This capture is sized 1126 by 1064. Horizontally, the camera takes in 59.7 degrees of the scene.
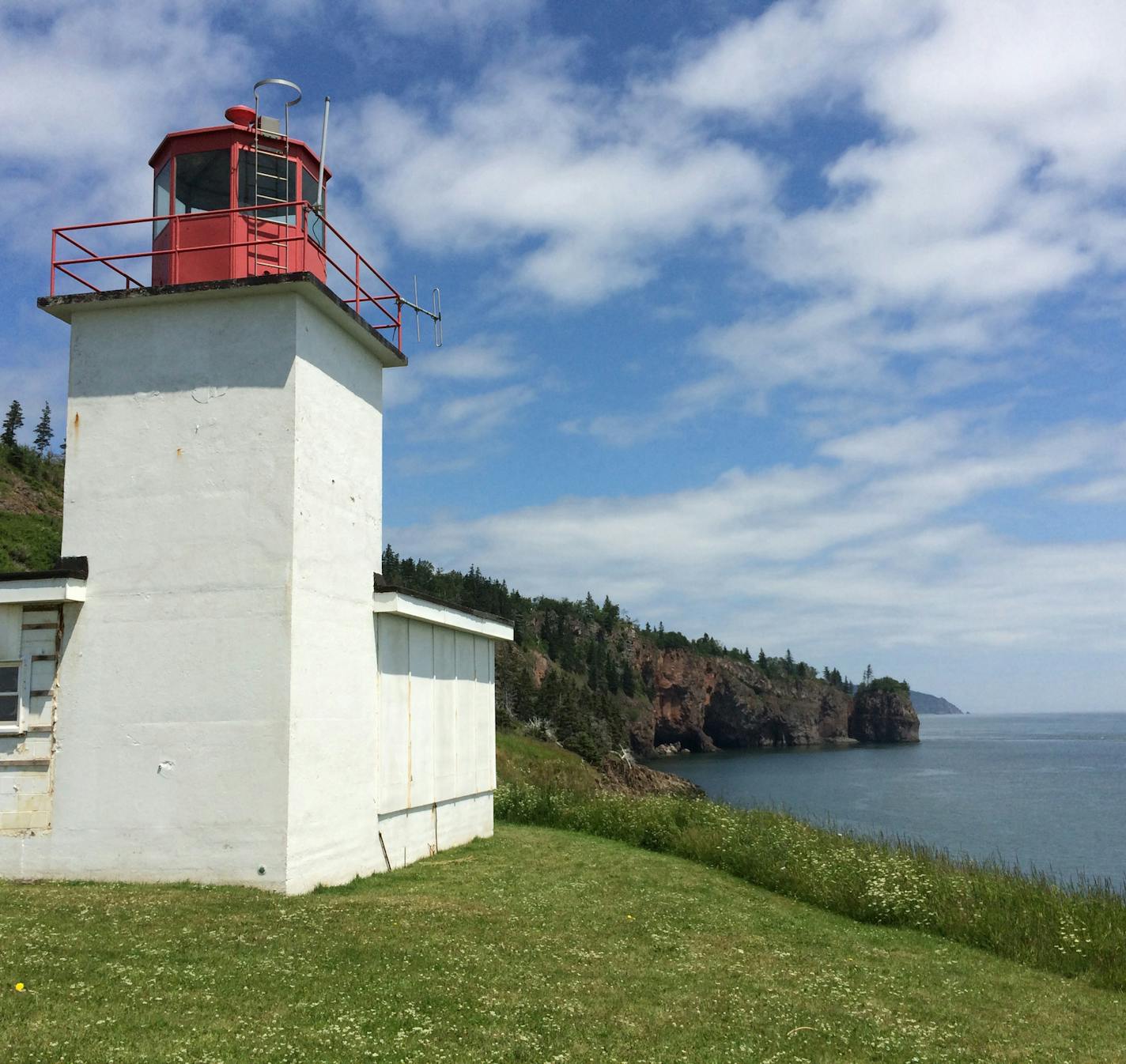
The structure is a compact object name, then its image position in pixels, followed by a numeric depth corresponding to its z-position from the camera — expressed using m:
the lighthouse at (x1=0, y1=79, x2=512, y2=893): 12.09
